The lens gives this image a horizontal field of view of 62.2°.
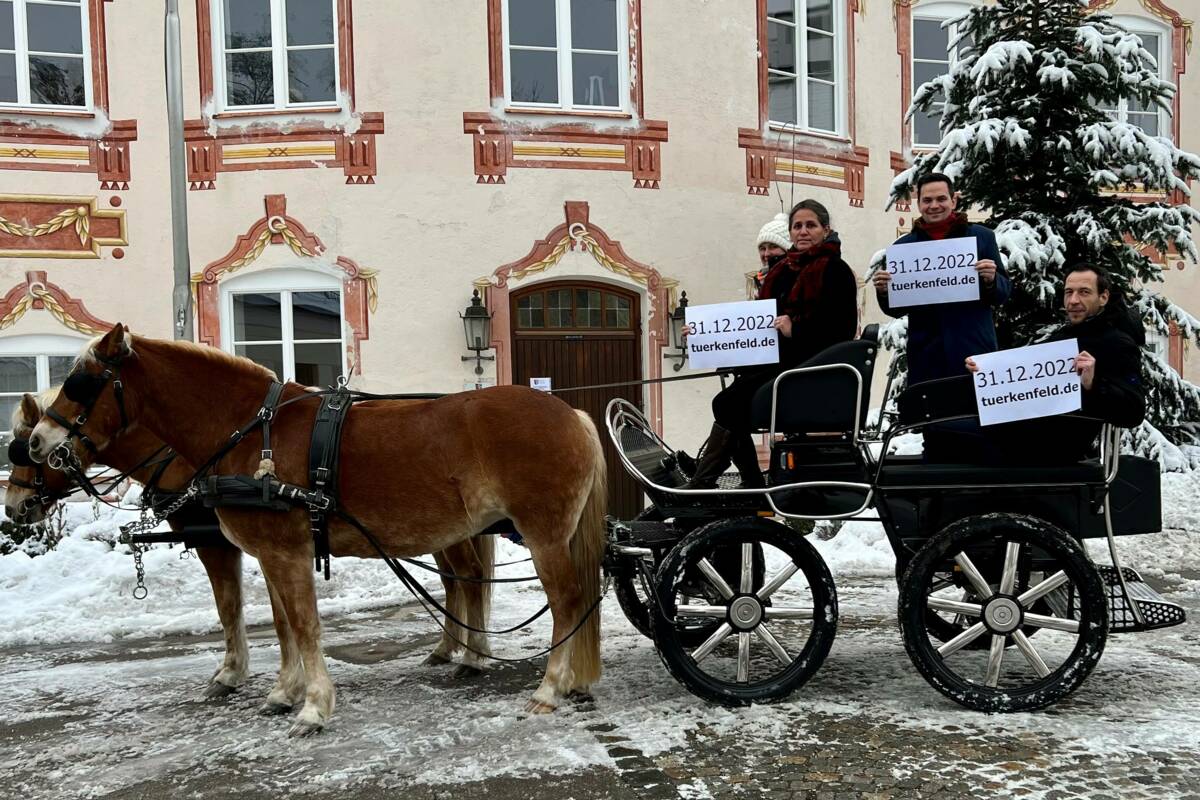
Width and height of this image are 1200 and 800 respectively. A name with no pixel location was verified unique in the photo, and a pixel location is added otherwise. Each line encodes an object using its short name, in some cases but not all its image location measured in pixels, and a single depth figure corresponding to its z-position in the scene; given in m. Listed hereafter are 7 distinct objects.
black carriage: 4.03
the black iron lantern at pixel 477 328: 9.30
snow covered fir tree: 8.37
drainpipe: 8.36
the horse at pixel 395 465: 4.15
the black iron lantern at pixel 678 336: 9.88
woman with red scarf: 4.43
